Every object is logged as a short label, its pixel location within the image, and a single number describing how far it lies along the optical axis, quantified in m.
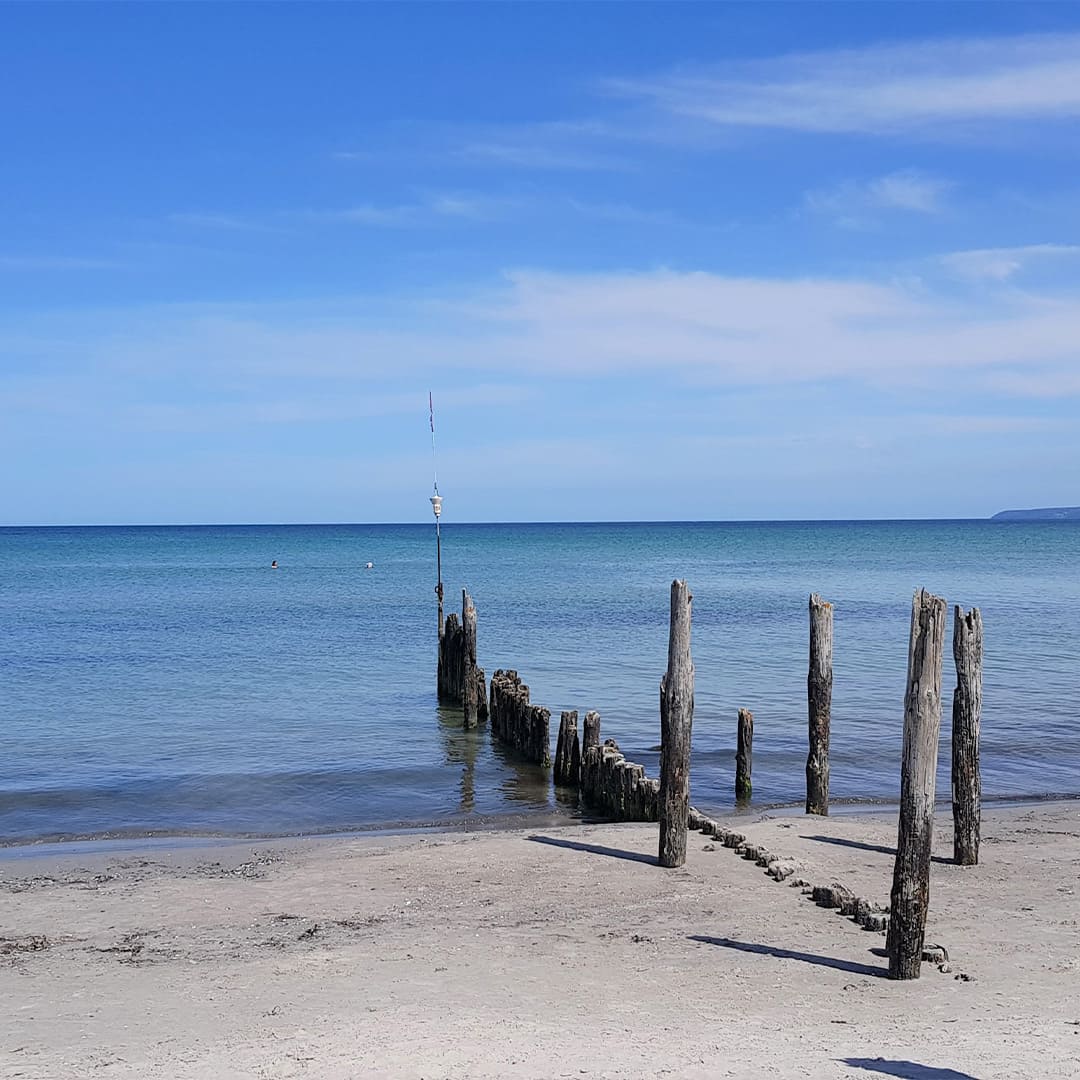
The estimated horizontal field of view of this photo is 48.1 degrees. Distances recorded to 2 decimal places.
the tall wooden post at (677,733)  12.80
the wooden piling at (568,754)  18.41
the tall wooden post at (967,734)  13.10
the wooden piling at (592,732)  17.72
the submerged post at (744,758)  17.78
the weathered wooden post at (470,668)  23.96
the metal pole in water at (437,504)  27.16
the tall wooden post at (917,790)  9.55
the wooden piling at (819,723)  16.27
